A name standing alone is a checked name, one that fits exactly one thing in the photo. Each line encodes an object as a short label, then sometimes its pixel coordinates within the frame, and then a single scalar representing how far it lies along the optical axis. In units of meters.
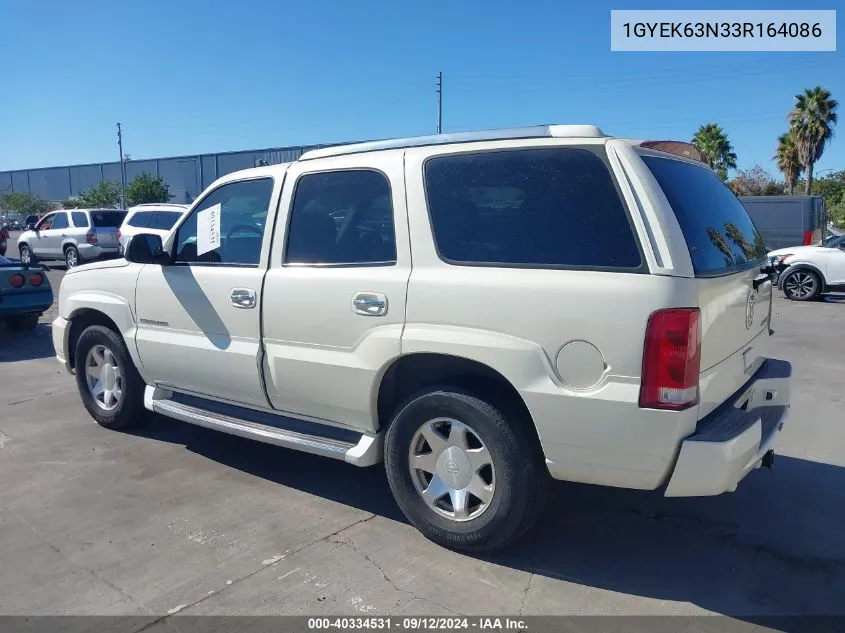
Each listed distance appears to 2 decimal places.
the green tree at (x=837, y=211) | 53.97
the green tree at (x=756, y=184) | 50.34
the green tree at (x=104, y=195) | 48.75
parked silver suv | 19.67
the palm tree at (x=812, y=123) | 40.00
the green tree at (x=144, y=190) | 45.53
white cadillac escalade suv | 2.94
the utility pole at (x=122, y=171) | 48.69
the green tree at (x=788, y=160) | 42.75
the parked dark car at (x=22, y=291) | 9.34
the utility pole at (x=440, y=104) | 35.93
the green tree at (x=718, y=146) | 46.03
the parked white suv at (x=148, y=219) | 18.12
